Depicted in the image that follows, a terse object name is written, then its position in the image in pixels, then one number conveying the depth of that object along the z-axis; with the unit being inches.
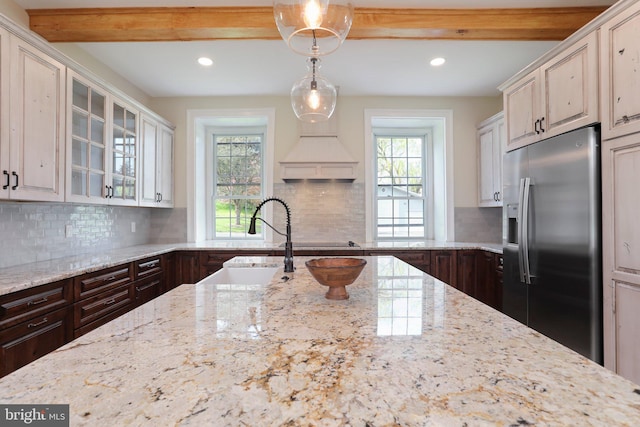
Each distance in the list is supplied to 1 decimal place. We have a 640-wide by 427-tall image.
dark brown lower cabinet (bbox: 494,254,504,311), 128.2
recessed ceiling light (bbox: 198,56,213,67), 125.3
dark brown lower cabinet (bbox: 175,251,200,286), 142.9
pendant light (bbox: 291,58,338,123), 79.6
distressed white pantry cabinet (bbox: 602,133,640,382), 67.4
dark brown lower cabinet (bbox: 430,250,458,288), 142.3
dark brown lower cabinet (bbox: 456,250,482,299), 141.9
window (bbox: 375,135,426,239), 182.2
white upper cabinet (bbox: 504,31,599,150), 78.9
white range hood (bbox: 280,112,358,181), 149.5
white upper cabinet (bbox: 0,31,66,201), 74.6
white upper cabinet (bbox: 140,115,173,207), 138.2
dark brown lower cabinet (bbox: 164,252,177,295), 134.5
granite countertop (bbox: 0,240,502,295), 72.6
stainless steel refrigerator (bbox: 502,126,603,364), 75.4
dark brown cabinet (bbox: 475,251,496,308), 134.8
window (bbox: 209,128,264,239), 179.5
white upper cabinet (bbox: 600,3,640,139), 67.5
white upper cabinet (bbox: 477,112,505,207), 146.3
